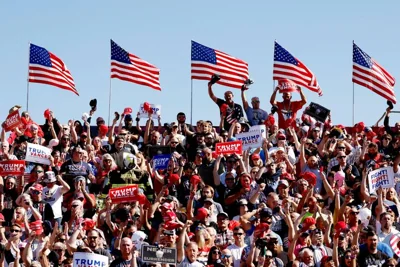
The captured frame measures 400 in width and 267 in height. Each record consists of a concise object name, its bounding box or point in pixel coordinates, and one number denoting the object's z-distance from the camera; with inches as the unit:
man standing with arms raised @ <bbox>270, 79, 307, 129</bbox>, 974.4
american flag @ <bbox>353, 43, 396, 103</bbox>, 1055.0
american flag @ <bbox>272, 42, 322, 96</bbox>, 1041.5
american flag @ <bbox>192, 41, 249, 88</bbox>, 1037.2
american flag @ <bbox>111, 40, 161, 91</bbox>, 1052.5
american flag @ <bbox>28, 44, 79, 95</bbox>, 1024.9
